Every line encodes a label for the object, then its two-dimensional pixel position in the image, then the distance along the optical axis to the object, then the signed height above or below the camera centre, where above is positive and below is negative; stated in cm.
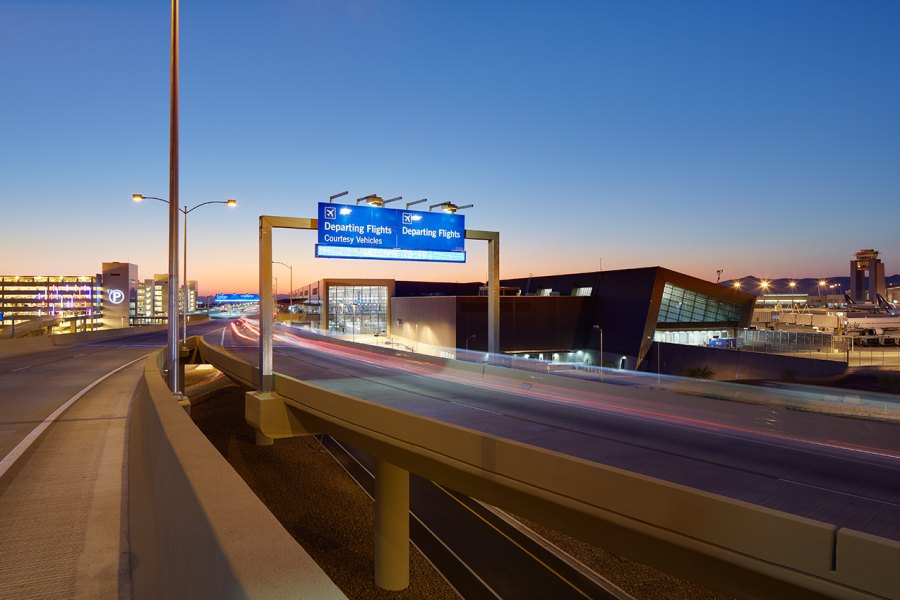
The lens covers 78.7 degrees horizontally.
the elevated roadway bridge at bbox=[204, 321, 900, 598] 623 -319
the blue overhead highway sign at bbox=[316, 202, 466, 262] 2081 +264
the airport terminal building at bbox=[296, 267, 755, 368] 6069 -207
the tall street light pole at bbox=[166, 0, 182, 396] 1695 +317
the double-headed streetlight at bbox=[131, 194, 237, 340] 2556 +487
